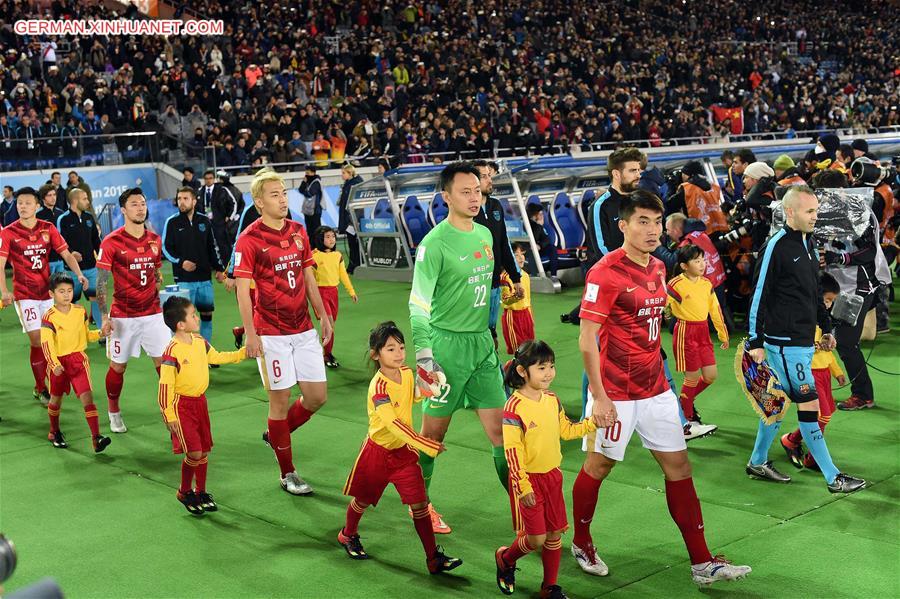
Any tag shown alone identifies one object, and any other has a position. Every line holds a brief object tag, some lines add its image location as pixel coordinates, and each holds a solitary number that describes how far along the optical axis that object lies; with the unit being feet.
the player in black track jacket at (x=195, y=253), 36.96
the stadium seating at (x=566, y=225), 55.83
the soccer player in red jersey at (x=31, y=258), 31.83
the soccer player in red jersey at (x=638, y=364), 17.11
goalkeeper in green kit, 18.83
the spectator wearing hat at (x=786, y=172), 38.45
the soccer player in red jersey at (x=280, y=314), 22.66
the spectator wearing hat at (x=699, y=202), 39.99
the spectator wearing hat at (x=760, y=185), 37.09
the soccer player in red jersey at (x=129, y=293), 28.40
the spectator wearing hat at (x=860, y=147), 41.88
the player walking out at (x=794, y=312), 21.40
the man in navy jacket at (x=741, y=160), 42.24
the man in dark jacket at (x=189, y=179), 61.20
